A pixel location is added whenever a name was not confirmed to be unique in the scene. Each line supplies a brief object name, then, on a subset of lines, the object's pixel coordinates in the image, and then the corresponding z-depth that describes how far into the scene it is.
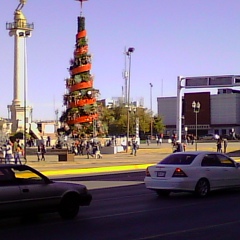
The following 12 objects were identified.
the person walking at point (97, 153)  50.12
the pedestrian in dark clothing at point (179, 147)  42.78
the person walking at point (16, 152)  37.45
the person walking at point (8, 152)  36.38
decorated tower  69.88
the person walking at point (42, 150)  45.42
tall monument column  85.44
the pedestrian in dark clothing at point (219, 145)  52.50
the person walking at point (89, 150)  51.58
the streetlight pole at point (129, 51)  63.12
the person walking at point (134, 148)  55.12
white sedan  17.48
